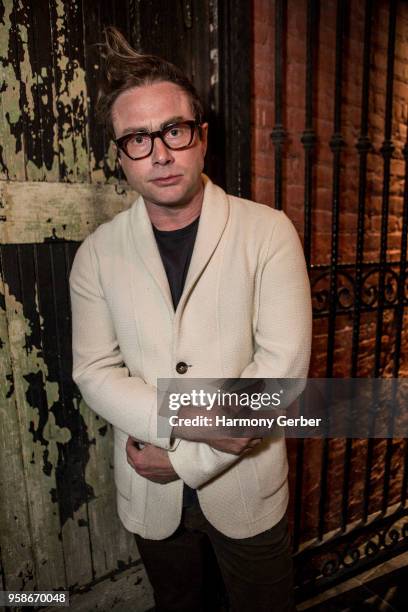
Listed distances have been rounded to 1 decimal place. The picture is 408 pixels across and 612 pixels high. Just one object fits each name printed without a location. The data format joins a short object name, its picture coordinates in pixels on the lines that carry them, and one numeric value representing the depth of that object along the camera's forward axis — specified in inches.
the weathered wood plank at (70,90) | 59.9
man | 50.5
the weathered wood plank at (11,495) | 62.8
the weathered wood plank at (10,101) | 56.4
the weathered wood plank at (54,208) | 59.1
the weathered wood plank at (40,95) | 58.2
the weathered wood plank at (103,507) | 71.0
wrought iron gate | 72.4
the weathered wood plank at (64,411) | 63.9
